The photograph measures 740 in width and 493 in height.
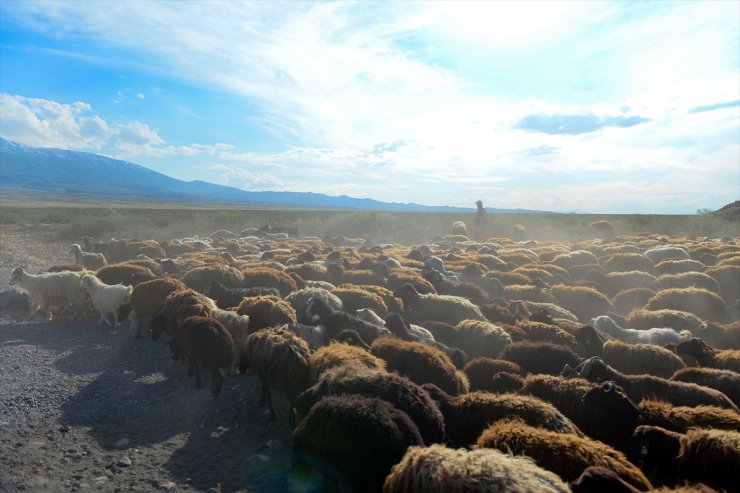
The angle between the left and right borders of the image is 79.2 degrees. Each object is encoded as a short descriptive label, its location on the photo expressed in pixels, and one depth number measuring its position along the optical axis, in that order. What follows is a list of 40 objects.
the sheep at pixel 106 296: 12.22
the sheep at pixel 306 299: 11.13
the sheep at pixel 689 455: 4.33
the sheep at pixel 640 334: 10.35
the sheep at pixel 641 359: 8.41
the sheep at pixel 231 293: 11.88
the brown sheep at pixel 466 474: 3.43
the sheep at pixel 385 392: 5.21
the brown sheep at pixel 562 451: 4.09
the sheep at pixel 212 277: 13.73
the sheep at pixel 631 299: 14.45
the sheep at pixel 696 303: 12.86
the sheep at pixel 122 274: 14.09
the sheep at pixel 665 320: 11.50
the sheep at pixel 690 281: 14.73
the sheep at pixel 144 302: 11.48
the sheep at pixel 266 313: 9.58
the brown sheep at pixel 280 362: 7.11
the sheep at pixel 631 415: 5.37
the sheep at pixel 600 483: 3.54
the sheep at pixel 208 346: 7.98
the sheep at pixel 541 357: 8.17
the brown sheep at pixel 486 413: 5.18
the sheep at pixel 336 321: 9.51
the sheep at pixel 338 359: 6.82
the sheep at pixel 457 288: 14.37
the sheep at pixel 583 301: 14.30
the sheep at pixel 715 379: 6.90
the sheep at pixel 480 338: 9.84
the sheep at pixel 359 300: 12.30
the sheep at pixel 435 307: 12.12
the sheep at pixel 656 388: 6.30
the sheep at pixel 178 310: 9.66
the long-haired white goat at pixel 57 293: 12.90
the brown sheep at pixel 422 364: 7.14
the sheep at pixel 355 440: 4.55
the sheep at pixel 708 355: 8.32
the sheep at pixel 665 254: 19.73
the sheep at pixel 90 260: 19.75
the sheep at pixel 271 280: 13.67
